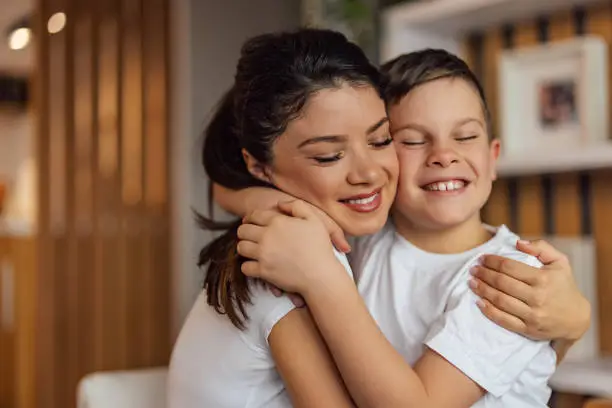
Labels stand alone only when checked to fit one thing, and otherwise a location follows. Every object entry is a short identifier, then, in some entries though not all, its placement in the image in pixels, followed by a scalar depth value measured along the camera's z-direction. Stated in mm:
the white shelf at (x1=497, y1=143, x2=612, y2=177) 2221
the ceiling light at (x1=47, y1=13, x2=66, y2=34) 3395
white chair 1454
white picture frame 2380
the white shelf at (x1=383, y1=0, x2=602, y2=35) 2477
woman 1098
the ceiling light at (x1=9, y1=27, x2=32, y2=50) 2443
